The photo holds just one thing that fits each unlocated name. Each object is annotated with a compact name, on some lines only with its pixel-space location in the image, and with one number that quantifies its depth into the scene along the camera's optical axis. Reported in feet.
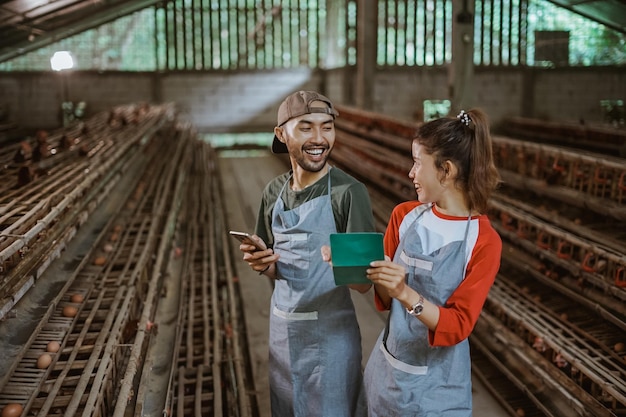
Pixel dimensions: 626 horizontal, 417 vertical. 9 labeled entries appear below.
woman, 5.40
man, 6.67
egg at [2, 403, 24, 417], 6.64
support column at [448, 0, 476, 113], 26.14
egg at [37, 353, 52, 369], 8.07
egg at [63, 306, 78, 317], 9.87
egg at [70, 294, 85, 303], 10.48
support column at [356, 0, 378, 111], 35.68
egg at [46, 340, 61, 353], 8.53
